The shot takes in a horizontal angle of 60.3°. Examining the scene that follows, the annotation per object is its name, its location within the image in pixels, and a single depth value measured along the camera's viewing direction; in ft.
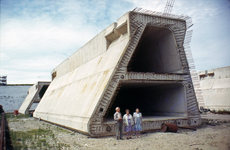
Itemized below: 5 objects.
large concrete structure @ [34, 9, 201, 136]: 45.75
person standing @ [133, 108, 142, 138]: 40.68
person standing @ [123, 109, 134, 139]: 39.45
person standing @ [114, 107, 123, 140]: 38.55
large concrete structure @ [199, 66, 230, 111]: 102.58
